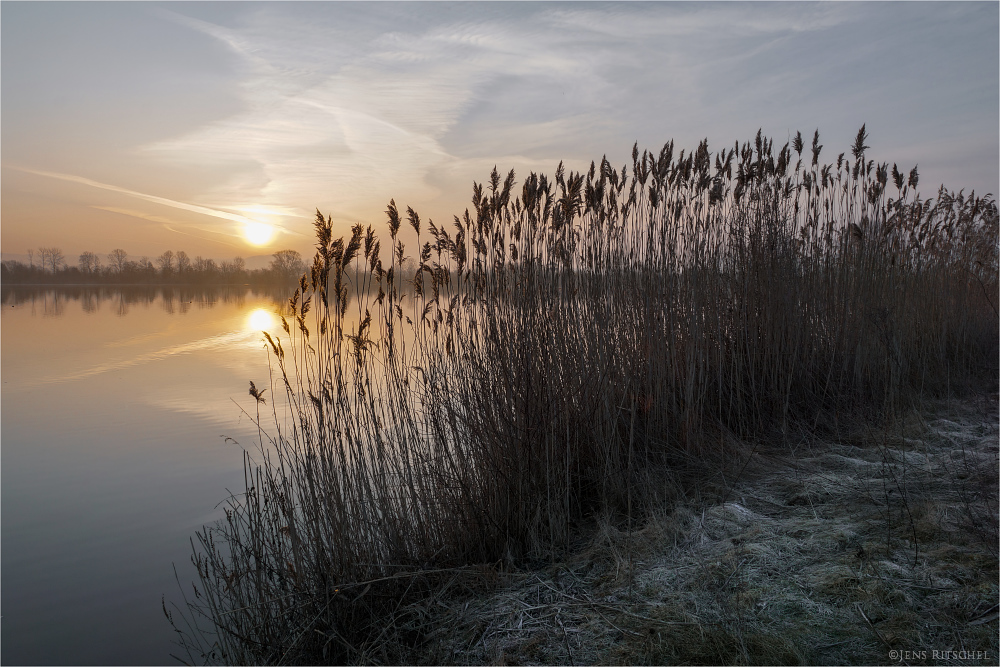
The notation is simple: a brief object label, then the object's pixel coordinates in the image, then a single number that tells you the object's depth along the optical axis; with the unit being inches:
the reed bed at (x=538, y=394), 95.4
